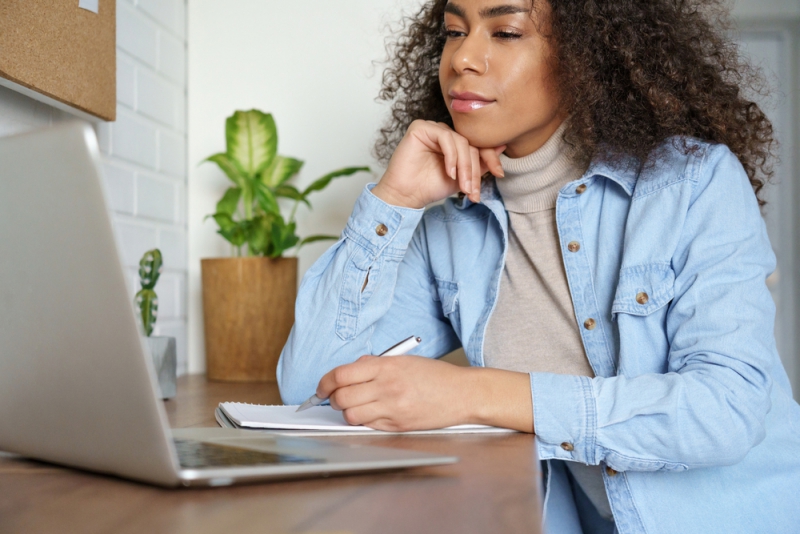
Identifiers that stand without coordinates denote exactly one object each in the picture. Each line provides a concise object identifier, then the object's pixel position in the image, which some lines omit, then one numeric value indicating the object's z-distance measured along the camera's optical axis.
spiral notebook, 0.75
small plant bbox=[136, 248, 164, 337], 1.39
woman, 0.76
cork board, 1.12
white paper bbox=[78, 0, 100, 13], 1.31
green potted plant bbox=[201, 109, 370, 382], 1.66
